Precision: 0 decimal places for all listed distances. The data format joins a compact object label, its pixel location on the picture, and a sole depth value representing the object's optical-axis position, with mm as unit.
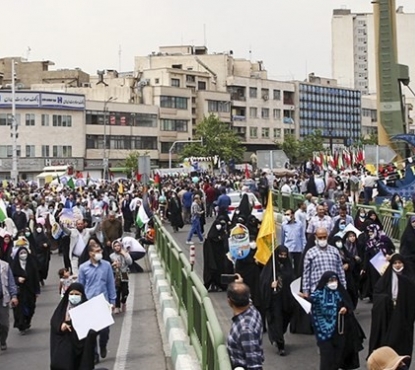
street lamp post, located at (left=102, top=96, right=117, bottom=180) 82812
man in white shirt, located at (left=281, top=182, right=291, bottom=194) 32562
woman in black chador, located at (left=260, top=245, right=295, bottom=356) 10938
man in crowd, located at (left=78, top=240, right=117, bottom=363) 10945
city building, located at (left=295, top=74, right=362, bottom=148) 116688
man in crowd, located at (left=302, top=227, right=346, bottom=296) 10438
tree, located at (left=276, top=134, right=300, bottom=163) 99212
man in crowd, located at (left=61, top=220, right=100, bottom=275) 15777
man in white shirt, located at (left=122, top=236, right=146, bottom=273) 17762
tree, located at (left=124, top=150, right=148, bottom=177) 77956
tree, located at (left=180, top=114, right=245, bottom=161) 84562
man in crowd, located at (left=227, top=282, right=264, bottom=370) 6750
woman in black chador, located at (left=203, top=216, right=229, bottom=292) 16297
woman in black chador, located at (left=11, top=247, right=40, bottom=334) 13062
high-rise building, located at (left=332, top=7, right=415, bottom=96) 155875
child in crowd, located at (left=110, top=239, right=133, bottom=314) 13930
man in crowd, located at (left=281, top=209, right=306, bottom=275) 16391
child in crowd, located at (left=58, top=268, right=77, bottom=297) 10898
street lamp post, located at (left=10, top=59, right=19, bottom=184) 53375
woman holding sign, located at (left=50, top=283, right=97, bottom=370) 8648
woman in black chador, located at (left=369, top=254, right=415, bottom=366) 9141
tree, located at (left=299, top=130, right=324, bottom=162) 99000
